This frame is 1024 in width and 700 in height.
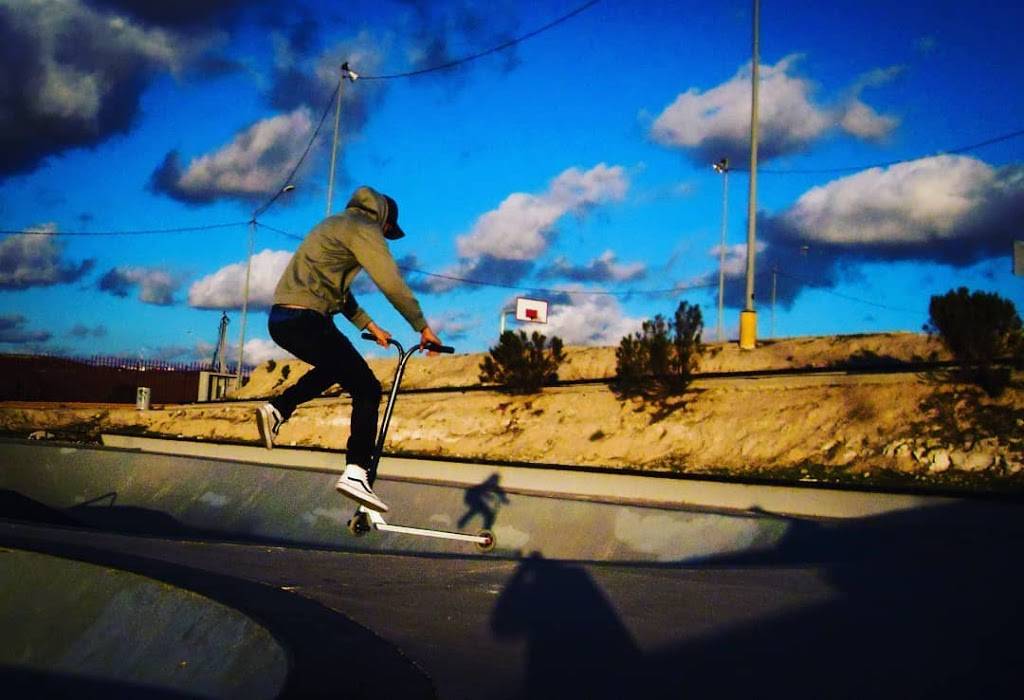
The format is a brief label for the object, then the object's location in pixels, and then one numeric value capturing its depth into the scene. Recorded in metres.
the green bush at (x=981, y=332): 16.45
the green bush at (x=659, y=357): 22.86
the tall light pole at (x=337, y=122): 38.00
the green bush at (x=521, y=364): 26.64
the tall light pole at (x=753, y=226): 21.30
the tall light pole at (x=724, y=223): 49.84
